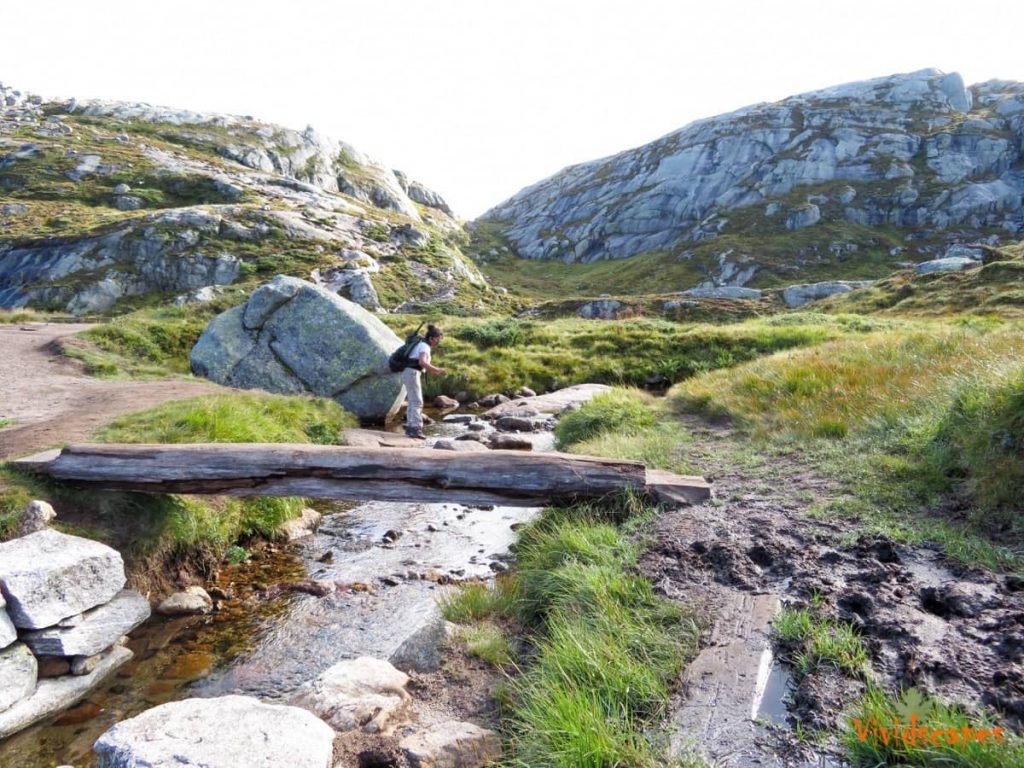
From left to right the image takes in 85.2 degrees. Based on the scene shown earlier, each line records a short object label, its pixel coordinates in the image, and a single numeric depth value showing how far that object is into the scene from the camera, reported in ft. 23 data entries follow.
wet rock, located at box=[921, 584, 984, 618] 12.92
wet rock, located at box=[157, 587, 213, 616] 22.53
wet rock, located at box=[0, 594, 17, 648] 16.42
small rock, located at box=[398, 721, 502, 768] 12.12
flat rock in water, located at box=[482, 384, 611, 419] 59.93
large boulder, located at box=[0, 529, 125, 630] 17.30
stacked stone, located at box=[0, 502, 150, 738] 16.61
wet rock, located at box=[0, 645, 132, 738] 15.98
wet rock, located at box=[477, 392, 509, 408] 68.40
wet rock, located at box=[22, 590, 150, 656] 17.70
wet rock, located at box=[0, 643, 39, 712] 16.08
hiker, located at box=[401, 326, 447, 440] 48.47
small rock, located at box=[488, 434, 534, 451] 45.06
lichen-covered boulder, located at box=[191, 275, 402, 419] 59.21
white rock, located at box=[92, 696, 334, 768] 11.48
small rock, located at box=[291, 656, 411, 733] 13.78
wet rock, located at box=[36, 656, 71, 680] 17.69
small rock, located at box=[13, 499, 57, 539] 21.84
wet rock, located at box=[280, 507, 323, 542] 30.63
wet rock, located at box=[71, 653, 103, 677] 18.10
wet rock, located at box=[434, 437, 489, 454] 42.11
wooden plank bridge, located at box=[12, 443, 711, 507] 23.86
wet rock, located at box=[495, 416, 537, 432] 52.85
